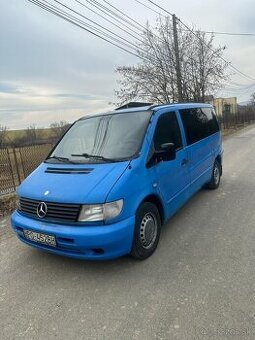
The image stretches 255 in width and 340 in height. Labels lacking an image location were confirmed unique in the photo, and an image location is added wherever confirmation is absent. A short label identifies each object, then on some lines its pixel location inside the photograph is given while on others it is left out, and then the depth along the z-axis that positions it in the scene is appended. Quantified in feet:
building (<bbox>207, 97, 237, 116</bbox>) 127.18
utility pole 63.79
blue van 10.88
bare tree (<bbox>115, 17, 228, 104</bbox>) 72.23
